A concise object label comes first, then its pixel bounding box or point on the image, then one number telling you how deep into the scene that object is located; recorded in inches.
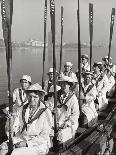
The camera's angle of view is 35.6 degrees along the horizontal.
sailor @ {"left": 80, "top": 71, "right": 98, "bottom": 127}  194.2
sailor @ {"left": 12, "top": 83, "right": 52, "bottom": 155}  128.2
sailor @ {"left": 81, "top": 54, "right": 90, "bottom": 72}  288.8
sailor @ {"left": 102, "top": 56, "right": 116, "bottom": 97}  295.0
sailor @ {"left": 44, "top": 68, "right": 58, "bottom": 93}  232.2
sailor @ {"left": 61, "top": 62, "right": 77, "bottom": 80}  246.2
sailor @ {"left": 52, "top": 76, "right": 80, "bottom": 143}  158.2
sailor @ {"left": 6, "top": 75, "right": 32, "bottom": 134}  141.7
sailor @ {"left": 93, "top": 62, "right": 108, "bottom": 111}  243.8
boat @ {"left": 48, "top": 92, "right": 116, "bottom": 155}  134.0
